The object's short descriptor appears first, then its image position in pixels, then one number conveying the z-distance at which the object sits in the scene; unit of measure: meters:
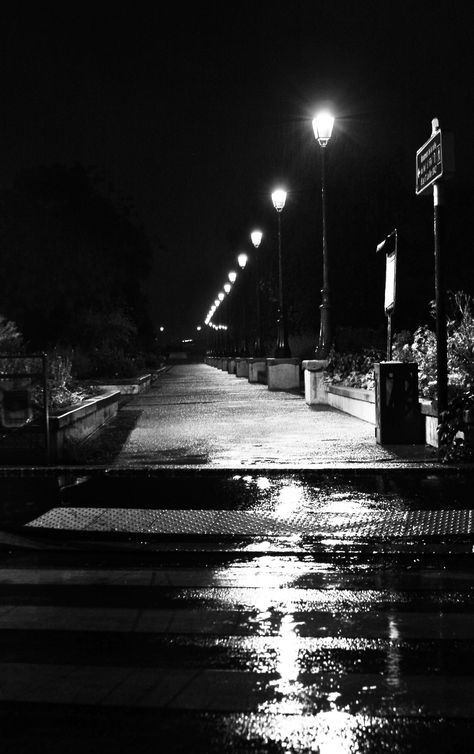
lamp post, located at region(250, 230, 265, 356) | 44.03
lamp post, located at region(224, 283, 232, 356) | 80.32
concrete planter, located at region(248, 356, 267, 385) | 39.91
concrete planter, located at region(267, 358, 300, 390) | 33.03
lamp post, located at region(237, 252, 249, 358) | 46.48
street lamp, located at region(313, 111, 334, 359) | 21.25
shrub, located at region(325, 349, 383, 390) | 19.67
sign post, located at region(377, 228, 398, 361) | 14.52
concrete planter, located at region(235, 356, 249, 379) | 47.72
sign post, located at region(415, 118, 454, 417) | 12.33
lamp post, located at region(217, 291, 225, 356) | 95.00
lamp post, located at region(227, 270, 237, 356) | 79.09
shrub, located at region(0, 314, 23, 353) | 20.31
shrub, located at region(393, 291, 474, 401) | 14.89
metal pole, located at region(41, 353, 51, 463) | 11.98
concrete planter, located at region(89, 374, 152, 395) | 30.00
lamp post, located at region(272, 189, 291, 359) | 31.29
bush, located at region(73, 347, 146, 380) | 34.97
